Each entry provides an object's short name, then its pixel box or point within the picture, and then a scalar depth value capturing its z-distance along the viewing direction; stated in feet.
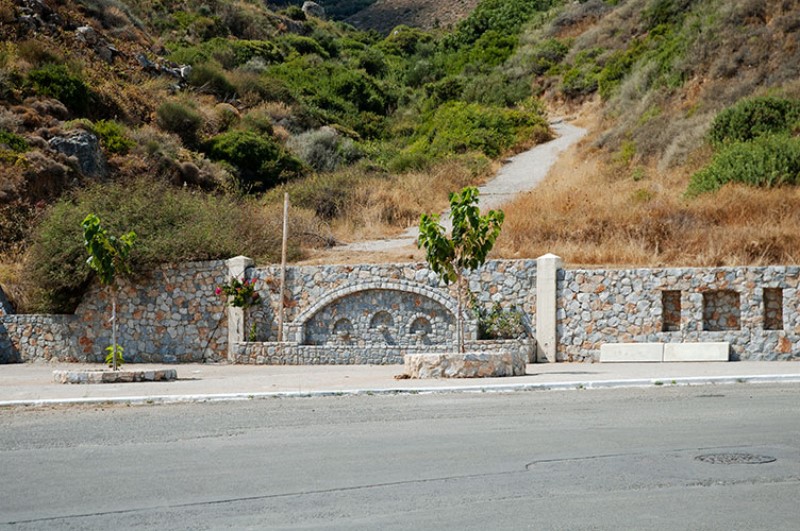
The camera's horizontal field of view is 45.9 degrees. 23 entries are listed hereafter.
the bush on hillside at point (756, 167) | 96.02
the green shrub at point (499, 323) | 78.07
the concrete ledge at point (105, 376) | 64.39
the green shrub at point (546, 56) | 206.08
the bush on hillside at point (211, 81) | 182.29
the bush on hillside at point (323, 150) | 162.91
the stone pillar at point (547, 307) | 76.89
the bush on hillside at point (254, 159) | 147.95
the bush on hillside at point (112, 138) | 128.88
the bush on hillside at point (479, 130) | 157.79
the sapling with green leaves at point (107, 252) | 66.49
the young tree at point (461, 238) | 65.51
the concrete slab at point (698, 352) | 71.61
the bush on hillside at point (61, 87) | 135.33
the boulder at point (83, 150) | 118.93
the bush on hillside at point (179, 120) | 149.07
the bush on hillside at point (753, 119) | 111.24
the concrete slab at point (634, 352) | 73.41
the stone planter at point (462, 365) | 61.77
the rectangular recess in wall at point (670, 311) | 75.61
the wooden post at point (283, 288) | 82.43
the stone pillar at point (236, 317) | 83.70
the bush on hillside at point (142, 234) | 86.07
